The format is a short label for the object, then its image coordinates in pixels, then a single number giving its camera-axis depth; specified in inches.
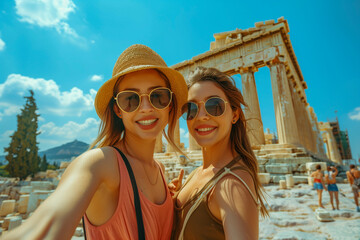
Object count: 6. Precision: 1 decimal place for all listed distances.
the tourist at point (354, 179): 255.5
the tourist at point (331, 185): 230.6
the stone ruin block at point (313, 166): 350.6
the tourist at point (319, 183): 236.3
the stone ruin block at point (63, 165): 601.7
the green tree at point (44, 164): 994.1
